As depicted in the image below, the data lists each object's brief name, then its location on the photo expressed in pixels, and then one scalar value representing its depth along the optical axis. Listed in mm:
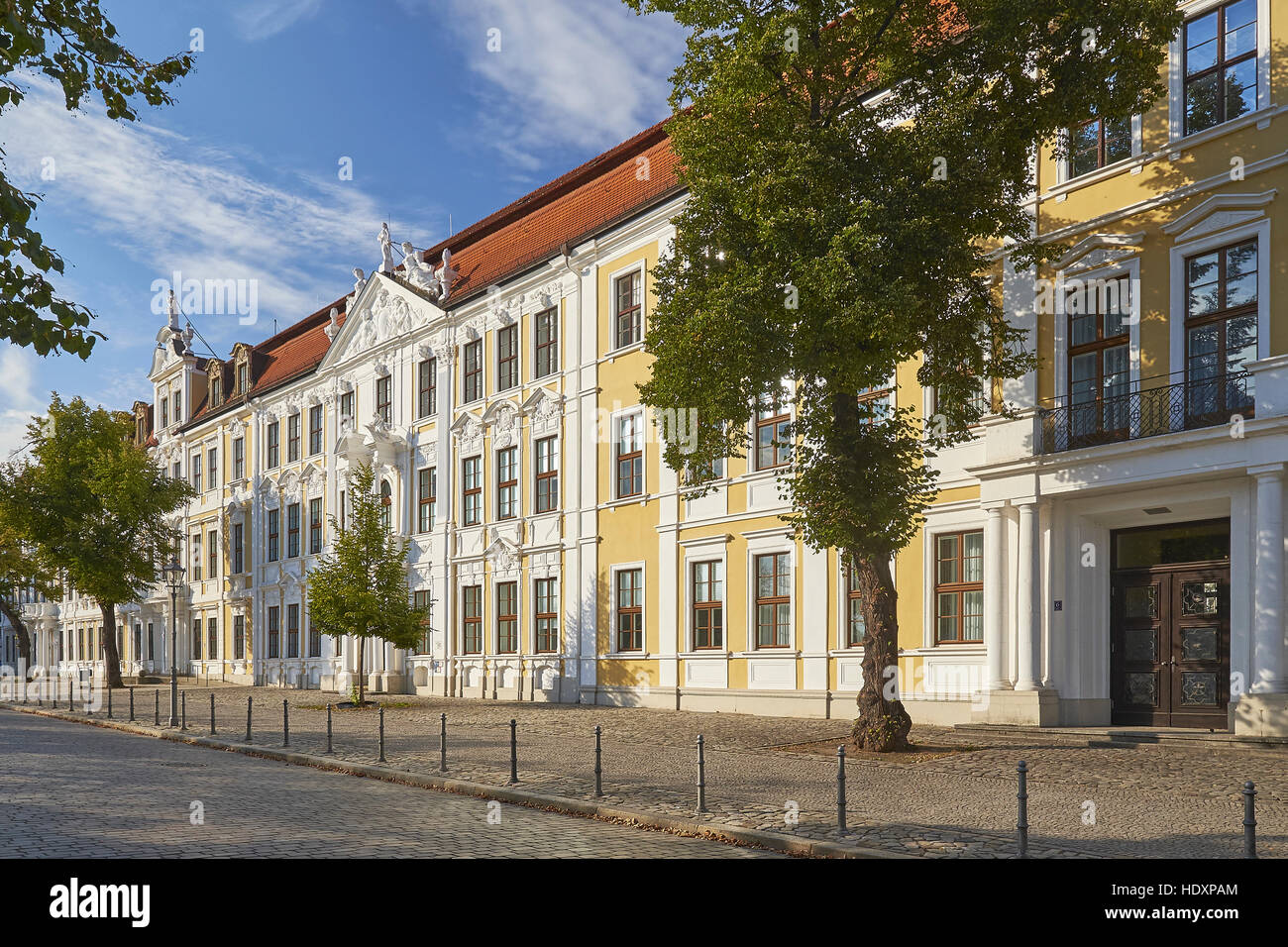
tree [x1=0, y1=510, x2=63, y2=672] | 51875
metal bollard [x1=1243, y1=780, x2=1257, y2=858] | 8742
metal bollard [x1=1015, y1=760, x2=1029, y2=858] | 9804
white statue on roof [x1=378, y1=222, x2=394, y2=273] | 42750
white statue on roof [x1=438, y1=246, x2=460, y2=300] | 39250
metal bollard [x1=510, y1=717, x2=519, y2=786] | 15461
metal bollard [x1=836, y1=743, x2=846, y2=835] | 11211
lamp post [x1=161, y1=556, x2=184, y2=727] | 27625
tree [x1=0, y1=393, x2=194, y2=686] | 49031
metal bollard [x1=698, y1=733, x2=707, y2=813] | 12625
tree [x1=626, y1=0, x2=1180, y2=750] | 16062
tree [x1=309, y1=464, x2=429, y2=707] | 31500
